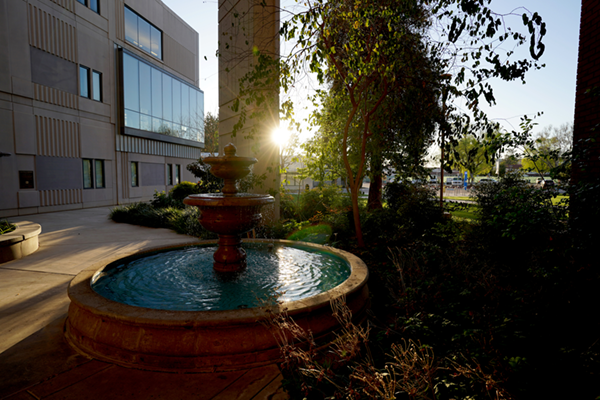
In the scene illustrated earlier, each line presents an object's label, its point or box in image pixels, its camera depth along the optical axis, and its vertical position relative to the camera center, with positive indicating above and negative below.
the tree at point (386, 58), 3.99 +1.96
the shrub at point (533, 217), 4.13 -0.44
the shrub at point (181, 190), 15.14 -0.60
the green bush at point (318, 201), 11.36 -0.78
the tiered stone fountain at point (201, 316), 2.70 -1.35
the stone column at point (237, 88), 8.27 +2.82
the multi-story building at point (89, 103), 14.02 +4.09
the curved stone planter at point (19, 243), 6.21 -1.39
